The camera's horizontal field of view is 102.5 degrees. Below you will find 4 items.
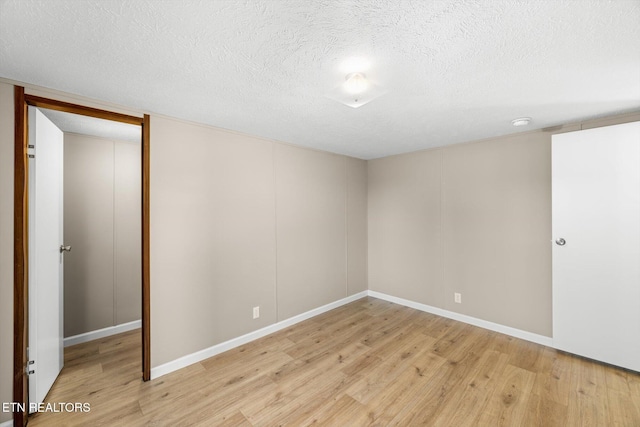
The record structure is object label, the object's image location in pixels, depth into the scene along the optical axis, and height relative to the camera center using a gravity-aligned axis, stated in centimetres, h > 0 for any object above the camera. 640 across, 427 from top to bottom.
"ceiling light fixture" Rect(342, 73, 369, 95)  164 +86
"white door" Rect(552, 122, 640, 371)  227 -30
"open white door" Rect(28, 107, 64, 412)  183 -31
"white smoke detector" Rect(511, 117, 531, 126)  248 +90
